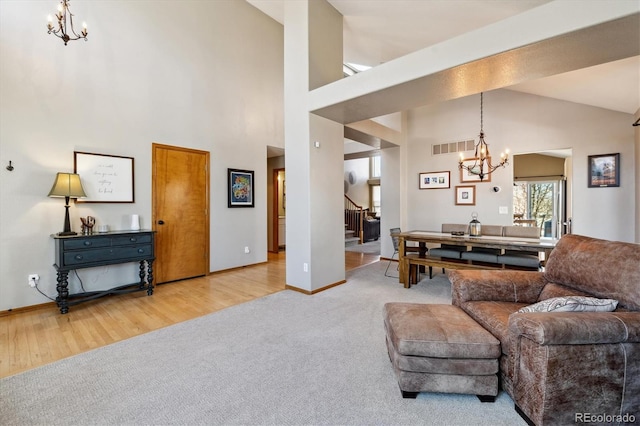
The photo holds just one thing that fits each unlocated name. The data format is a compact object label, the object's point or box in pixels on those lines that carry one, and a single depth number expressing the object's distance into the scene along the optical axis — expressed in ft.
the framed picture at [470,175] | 17.95
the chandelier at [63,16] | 7.73
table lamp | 10.55
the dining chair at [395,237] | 14.74
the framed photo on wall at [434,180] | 19.58
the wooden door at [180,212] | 14.39
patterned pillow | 5.29
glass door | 21.57
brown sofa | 4.61
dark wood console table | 10.41
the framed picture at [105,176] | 11.89
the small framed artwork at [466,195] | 18.47
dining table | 11.12
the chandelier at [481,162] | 13.75
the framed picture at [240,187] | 17.42
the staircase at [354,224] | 30.66
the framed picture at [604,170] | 13.93
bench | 12.39
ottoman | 5.58
